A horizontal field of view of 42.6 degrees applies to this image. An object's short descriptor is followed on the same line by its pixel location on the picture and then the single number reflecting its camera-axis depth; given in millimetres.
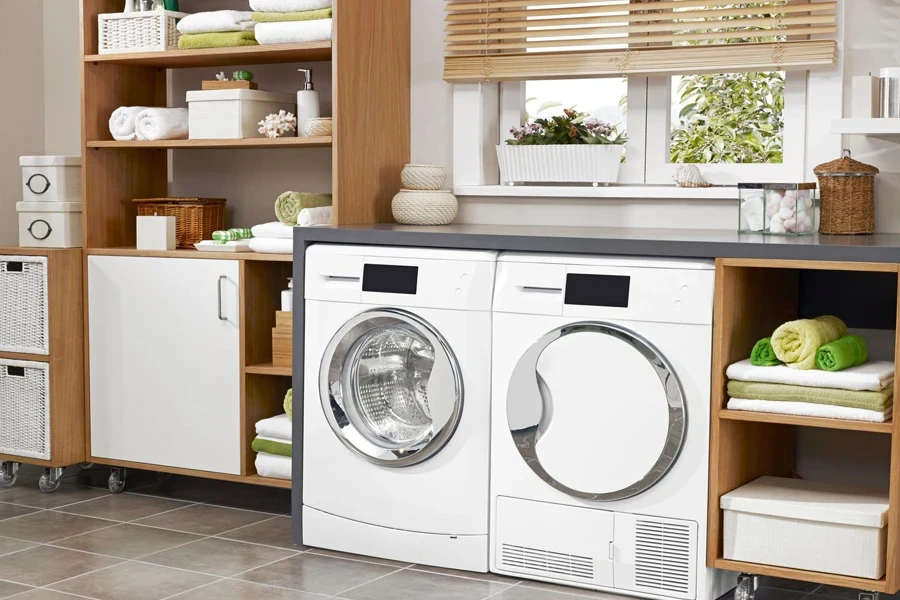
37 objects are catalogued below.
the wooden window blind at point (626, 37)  3184
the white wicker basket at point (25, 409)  3781
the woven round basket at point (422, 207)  3488
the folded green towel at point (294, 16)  3426
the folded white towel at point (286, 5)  3434
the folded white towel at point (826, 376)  2559
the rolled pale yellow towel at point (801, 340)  2623
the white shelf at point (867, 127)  2896
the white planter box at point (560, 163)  3518
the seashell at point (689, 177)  3369
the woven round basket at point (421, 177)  3547
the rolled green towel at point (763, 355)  2701
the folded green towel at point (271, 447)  3473
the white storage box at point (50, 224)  3898
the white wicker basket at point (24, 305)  3752
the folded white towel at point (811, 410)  2559
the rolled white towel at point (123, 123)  3793
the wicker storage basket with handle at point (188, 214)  3838
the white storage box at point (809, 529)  2596
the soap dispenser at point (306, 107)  3615
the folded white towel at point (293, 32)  3406
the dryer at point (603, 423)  2725
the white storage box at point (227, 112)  3607
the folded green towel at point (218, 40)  3594
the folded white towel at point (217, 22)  3596
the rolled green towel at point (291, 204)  3525
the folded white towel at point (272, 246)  3482
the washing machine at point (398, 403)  3000
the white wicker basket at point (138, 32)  3729
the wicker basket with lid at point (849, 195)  2987
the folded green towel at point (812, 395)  2555
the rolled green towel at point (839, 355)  2605
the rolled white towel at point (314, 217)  3439
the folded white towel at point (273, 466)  3486
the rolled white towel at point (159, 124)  3750
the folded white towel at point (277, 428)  3473
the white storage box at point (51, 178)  3926
